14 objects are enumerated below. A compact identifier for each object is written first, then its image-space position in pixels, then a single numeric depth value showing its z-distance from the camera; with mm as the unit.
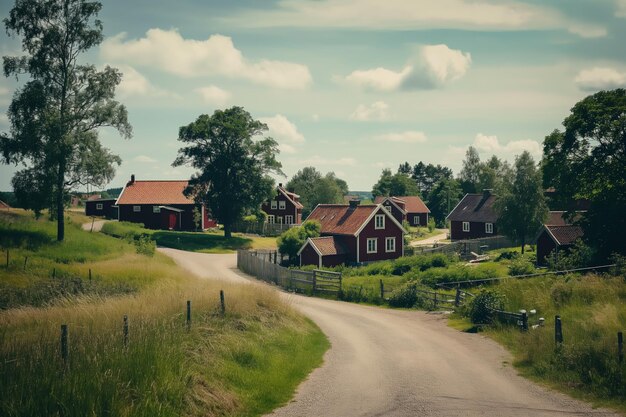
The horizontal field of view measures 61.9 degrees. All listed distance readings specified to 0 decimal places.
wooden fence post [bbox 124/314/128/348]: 14323
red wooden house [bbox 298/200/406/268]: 50906
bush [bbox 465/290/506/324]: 24859
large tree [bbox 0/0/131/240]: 39406
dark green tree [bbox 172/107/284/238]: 63844
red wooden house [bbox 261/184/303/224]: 85938
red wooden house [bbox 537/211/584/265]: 50188
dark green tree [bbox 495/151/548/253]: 60628
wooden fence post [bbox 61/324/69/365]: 12591
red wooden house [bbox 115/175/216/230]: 75562
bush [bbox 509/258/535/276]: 39278
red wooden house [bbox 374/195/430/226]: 103988
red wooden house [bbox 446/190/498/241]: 76125
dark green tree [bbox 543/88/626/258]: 42031
